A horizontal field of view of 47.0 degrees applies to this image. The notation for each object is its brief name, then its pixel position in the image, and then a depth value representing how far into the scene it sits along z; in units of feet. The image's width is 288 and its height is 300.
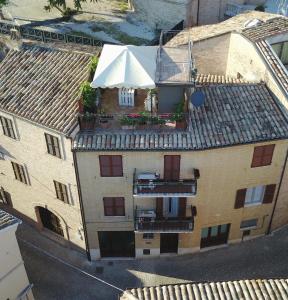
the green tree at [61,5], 114.80
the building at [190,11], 110.76
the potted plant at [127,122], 69.21
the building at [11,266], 65.50
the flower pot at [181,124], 69.90
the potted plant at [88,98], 69.54
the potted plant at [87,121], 68.81
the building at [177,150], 69.54
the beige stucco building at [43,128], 72.23
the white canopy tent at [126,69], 68.19
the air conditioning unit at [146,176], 72.92
